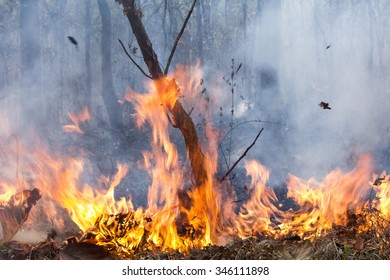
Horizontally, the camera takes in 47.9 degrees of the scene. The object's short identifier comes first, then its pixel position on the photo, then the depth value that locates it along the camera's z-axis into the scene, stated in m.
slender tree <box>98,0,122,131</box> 12.88
